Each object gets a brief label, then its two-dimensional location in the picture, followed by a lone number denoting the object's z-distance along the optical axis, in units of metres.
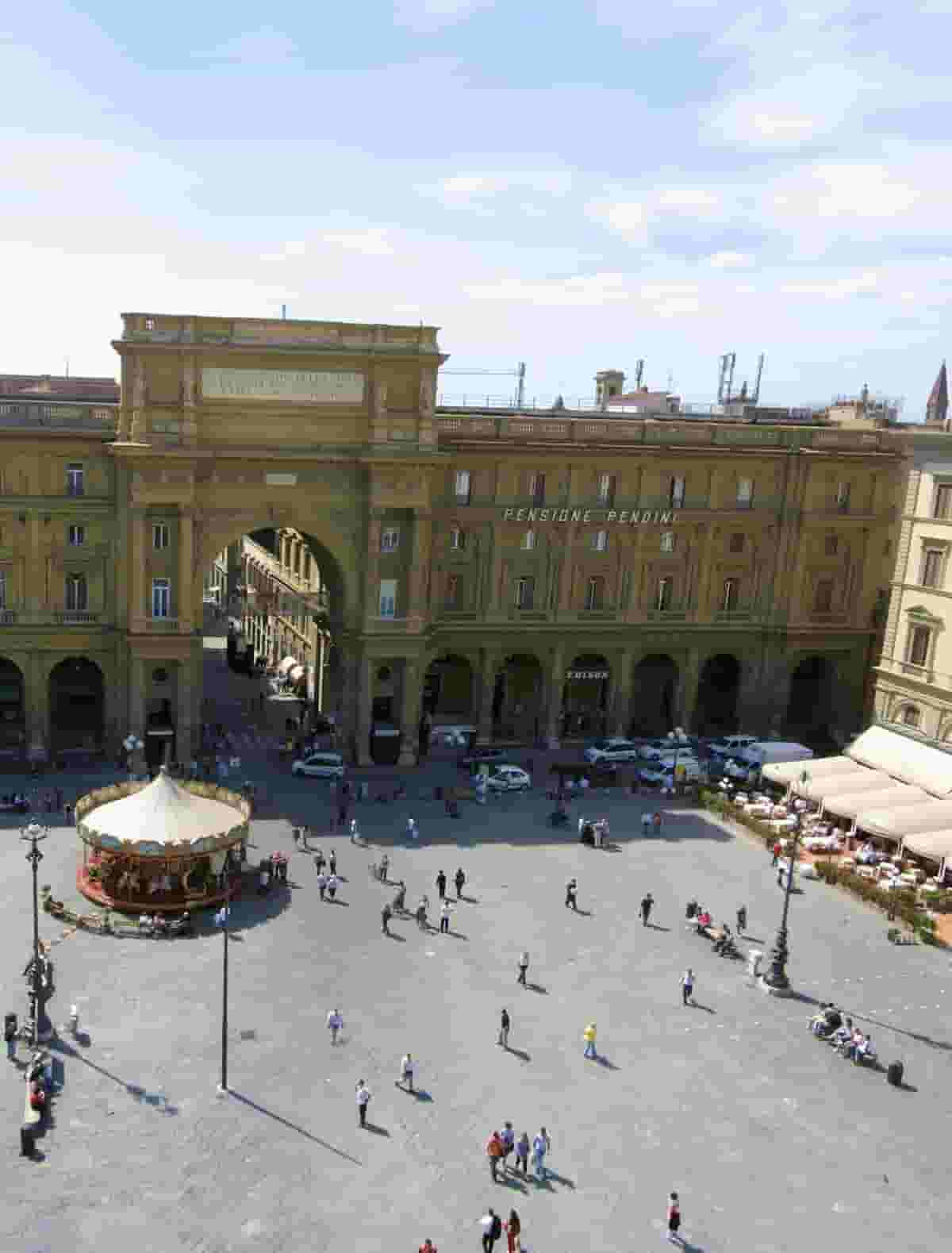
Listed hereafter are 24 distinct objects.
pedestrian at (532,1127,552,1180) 28.28
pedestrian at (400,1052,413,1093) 31.58
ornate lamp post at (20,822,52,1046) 32.02
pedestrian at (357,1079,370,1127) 29.75
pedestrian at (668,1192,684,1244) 26.34
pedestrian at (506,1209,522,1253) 25.36
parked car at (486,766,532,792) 57.25
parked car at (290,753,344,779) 57.09
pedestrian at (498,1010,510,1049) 33.94
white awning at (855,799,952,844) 50.28
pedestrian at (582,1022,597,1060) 33.56
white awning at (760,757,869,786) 57.06
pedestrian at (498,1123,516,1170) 28.61
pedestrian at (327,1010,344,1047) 33.41
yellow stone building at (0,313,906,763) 54.91
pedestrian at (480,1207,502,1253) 25.48
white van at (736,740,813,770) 62.47
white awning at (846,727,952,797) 55.59
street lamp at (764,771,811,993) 38.53
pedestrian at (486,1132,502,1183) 28.22
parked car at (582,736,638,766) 62.97
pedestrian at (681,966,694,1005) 37.16
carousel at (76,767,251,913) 41.34
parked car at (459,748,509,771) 59.75
